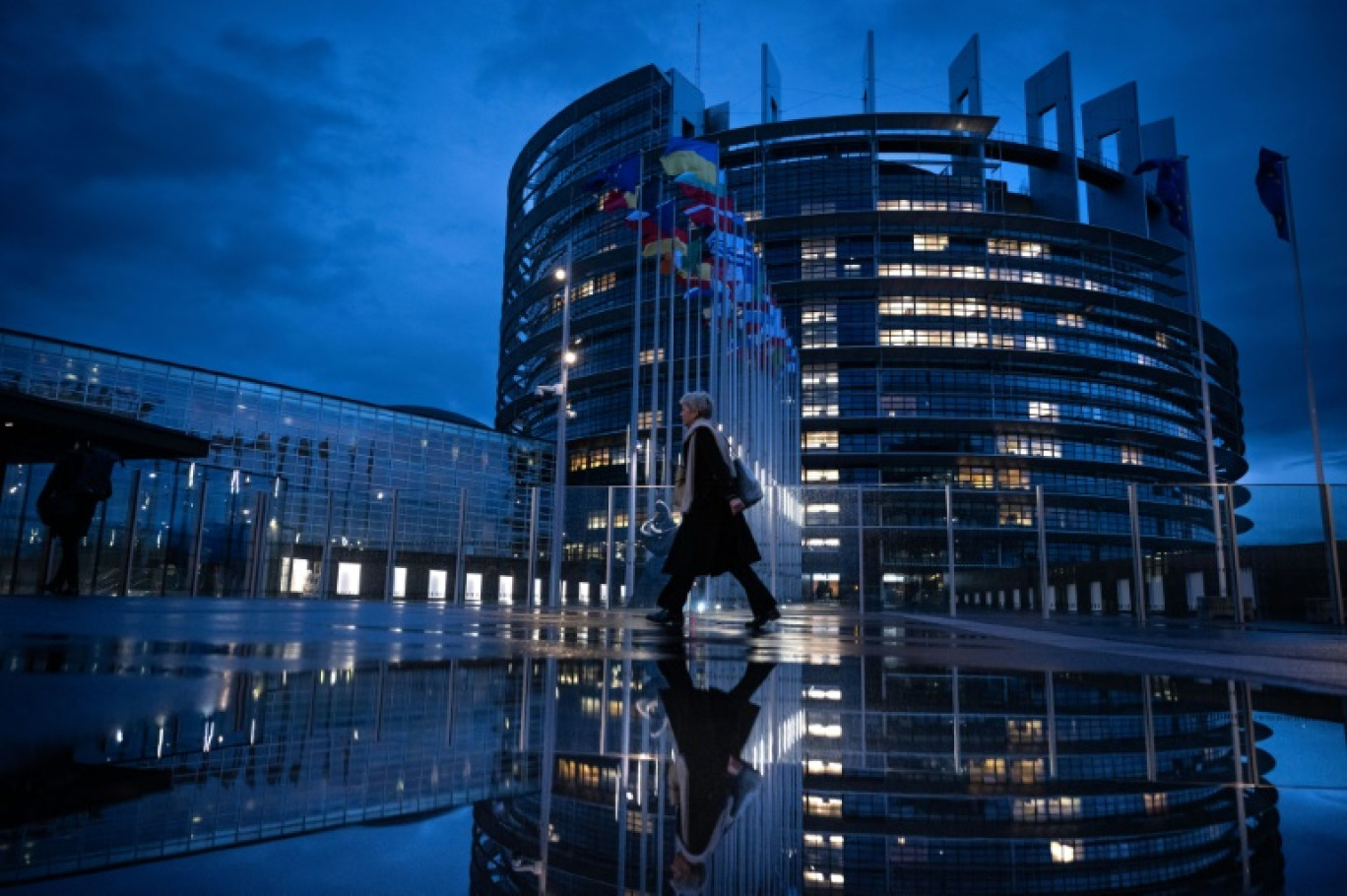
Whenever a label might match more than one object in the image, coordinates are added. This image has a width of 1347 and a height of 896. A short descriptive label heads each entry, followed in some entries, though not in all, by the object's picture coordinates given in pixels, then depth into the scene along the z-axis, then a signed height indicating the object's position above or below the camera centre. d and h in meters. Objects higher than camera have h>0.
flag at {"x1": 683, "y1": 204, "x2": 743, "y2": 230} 17.25 +7.74
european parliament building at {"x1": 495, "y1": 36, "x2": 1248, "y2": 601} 49.81 +18.18
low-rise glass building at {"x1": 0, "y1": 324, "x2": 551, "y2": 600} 14.09 +0.92
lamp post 15.79 +1.55
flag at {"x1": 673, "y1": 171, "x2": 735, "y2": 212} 17.05 +8.15
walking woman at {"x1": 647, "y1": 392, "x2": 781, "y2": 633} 5.88 +0.37
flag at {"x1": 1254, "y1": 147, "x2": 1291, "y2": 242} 21.88 +10.78
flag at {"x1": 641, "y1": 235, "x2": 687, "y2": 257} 18.27 +7.48
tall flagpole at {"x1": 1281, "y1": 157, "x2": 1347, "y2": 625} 11.31 +0.44
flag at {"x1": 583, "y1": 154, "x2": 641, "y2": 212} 18.30 +9.00
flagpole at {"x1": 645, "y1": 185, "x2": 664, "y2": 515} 16.69 +2.64
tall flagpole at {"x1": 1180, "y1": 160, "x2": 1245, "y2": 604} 12.30 +0.60
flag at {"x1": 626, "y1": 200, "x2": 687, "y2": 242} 18.47 +8.24
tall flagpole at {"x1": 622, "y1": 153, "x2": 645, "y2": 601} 15.83 +1.44
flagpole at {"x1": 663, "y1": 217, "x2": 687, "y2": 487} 17.30 +4.42
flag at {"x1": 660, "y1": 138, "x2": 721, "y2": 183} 16.66 +8.55
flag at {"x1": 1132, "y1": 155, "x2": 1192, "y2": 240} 24.23 +11.89
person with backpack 10.09 +0.90
